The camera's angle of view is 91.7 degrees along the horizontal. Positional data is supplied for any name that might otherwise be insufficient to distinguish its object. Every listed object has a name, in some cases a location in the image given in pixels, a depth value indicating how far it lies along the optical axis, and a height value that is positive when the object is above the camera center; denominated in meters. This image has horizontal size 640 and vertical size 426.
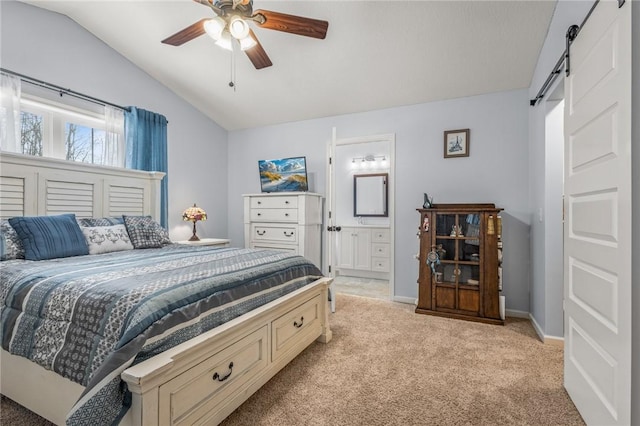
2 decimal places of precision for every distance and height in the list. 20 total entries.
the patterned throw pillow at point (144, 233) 2.82 -0.19
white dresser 3.90 -0.12
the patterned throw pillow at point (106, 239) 2.49 -0.22
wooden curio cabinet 3.04 -0.50
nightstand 3.73 -0.37
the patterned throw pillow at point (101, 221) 2.65 -0.08
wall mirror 5.16 +0.31
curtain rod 2.69 +1.18
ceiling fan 1.96 +1.28
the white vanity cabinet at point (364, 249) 4.98 -0.60
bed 1.13 -0.55
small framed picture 3.47 +0.79
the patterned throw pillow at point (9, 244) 2.08 -0.21
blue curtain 3.50 +0.81
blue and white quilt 1.10 -0.43
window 2.89 +0.81
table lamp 3.93 -0.03
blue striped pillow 2.14 -0.17
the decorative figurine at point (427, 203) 3.34 +0.11
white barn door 1.25 -0.02
